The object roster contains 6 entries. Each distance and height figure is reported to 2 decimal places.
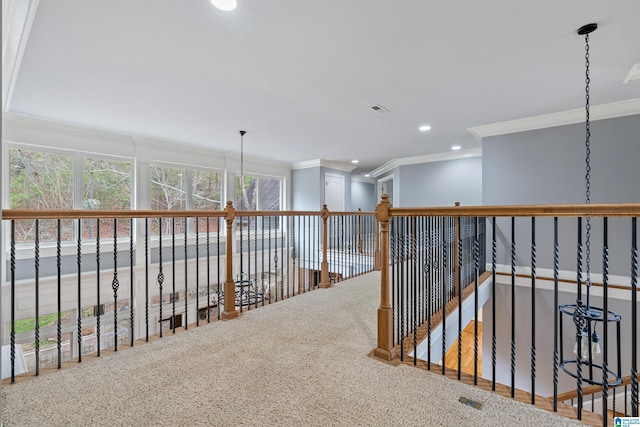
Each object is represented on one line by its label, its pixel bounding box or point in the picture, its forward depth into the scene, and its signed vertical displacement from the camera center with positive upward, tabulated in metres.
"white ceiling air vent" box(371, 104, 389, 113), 3.97 +1.38
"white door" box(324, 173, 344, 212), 8.09 +0.59
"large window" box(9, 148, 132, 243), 4.43 +0.46
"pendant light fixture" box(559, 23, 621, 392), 1.55 -0.83
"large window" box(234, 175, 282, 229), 7.29 +0.50
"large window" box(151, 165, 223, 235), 5.90 +0.49
